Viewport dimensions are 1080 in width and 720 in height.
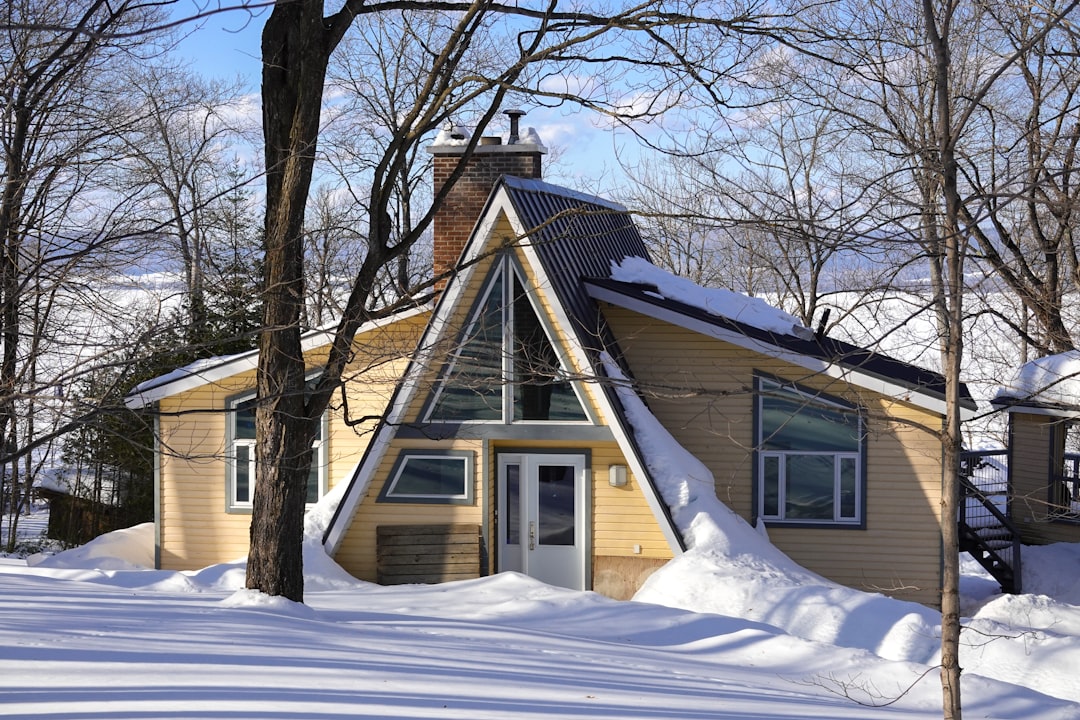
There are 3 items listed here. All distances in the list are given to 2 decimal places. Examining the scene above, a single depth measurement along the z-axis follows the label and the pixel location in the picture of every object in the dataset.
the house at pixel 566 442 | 13.27
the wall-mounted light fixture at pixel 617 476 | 13.98
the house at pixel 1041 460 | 18.94
